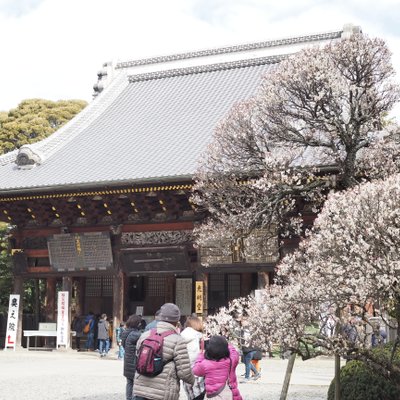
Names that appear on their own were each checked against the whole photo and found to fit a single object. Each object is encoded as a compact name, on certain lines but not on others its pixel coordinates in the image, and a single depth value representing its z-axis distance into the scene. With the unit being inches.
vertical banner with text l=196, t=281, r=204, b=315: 789.2
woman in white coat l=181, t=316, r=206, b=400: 310.7
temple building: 796.6
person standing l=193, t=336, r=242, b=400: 256.8
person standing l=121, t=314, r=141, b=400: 317.2
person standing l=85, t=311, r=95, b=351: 874.8
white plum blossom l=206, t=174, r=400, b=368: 273.9
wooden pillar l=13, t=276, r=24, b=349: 876.0
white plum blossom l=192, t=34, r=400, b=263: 451.5
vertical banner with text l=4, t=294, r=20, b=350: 864.9
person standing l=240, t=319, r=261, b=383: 532.1
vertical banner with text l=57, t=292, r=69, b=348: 848.3
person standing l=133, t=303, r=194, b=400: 233.3
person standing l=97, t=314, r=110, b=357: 783.7
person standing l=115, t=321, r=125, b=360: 773.3
